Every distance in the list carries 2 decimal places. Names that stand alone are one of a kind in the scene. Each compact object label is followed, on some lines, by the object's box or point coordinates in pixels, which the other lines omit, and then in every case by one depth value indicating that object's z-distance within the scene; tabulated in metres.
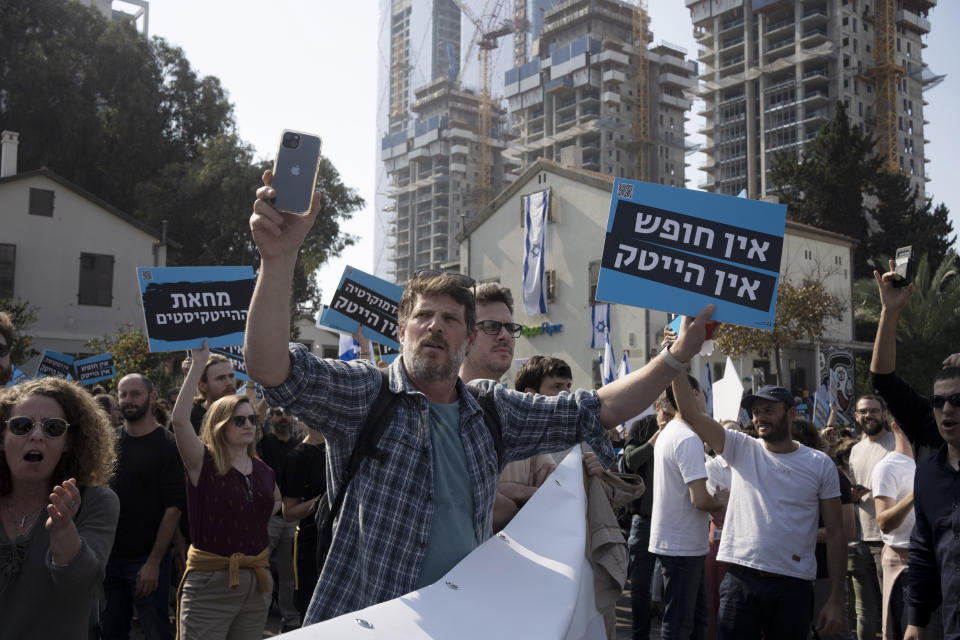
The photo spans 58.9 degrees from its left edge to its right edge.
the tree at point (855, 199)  49.69
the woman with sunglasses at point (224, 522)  5.07
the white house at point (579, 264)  36.38
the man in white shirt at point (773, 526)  4.92
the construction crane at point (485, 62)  149.00
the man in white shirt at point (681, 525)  6.09
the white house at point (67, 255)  30.98
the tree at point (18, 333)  23.56
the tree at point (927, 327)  38.38
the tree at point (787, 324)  29.20
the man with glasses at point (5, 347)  4.23
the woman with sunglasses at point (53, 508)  2.88
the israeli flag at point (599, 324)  28.84
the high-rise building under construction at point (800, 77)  86.38
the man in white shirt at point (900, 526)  5.49
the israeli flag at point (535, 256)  36.19
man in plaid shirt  2.33
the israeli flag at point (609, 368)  15.51
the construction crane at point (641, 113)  110.25
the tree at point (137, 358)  22.34
